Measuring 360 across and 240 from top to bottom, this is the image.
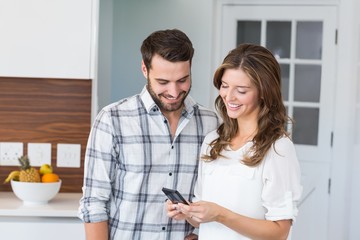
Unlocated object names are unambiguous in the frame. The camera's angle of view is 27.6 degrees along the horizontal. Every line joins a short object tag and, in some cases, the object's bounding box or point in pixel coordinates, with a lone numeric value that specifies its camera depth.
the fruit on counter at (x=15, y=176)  3.37
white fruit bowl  3.29
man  2.43
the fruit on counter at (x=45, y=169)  3.42
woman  2.21
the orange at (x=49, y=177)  3.37
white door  5.25
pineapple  3.33
